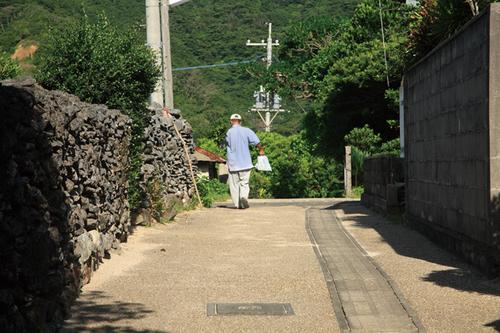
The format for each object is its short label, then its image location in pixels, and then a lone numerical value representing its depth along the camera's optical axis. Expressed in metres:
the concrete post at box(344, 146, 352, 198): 30.09
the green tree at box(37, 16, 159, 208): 12.21
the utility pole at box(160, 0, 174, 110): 20.76
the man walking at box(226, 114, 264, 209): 18.50
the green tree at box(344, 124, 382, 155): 30.06
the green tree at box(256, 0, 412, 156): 30.03
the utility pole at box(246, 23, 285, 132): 54.88
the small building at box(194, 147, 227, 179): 44.36
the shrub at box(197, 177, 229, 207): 20.00
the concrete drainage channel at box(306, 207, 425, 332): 6.45
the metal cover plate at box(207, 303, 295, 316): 6.89
